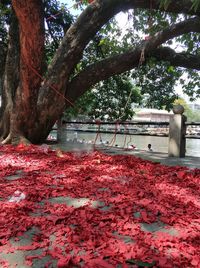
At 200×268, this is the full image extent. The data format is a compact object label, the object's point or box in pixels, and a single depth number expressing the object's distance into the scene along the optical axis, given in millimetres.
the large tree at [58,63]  4651
